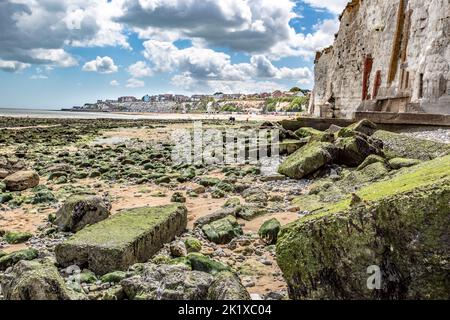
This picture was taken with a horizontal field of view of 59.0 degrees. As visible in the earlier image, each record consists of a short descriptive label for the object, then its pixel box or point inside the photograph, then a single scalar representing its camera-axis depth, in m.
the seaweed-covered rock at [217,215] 6.34
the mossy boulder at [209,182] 9.87
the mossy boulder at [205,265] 4.12
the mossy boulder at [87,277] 4.17
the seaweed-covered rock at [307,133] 11.53
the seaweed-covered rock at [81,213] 6.20
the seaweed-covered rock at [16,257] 4.66
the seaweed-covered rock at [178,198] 8.29
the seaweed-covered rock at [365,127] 12.22
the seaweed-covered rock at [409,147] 8.54
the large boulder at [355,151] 9.60
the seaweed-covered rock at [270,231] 5.46
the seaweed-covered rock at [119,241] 4.38
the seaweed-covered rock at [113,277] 4.08
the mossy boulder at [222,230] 5.60
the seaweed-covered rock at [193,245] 5.18
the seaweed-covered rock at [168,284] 3.28
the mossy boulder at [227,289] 3.08
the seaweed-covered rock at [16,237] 5.93
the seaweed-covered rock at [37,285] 3.12
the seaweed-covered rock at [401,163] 7.82
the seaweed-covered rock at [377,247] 2.58
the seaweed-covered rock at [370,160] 8.65
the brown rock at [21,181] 10.33
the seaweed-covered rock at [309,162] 9.50
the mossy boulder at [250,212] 6.70
